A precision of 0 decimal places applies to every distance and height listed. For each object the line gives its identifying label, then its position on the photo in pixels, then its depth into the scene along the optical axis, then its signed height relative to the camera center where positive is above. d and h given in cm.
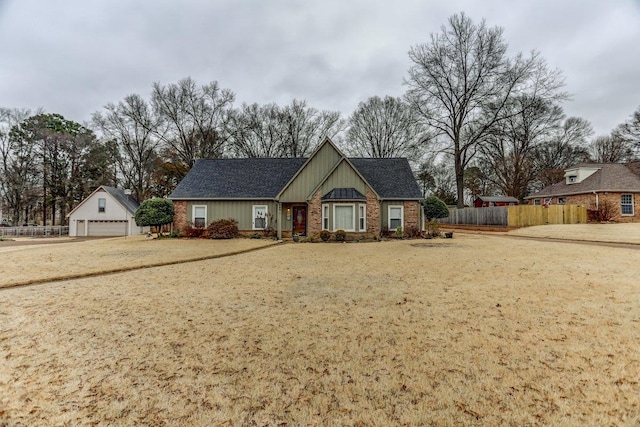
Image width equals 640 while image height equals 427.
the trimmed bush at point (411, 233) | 1905 -93
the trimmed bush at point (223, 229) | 1928 -51
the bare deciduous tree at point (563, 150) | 3663 +832
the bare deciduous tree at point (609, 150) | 3650 +868
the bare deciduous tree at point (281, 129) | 3634 +1097
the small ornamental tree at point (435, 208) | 2041 +65
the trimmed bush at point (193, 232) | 2009 -69
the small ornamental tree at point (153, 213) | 2005 +61
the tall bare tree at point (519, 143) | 2998 +829
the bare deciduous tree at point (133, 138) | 3331 +978
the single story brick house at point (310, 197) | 1833 +150
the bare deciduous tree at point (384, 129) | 3484 +1052
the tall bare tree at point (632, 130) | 2956 +852
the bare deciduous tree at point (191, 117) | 3322 +1178
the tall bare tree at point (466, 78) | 2658 +1267
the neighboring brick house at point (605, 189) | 2550 +229
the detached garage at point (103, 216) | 3209 +72
